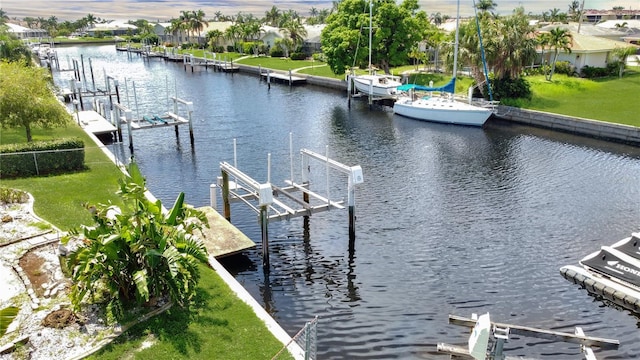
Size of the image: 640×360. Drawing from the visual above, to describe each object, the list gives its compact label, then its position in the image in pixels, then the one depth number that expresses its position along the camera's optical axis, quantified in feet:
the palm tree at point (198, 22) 395.55
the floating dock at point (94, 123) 123.54
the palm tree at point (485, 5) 319.78
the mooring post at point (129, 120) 114.39
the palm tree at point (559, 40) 167.53
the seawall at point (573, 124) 124.06
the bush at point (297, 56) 294.87
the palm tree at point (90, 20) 623.61
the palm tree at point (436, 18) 514.27
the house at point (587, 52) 182.09
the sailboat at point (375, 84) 176.35
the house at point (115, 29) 566.77
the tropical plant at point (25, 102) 89.45
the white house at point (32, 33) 346.13
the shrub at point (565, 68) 182.91
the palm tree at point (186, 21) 396.98
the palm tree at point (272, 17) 463.01
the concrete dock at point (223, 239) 63.46
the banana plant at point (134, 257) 43.78
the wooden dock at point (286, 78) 223.18
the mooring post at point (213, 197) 77.51
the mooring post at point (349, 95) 175.63
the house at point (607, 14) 580.87
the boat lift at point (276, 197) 63.05
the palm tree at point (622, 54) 180.86
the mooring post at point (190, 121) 121.60
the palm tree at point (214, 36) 366.43
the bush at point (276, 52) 312.29
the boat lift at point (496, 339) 38.59
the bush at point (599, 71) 180.55
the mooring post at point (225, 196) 76.23
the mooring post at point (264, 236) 62.77
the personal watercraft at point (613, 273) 56.75
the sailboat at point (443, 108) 142.00
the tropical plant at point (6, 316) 31.78
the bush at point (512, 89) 156.35
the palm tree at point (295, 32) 303.89
